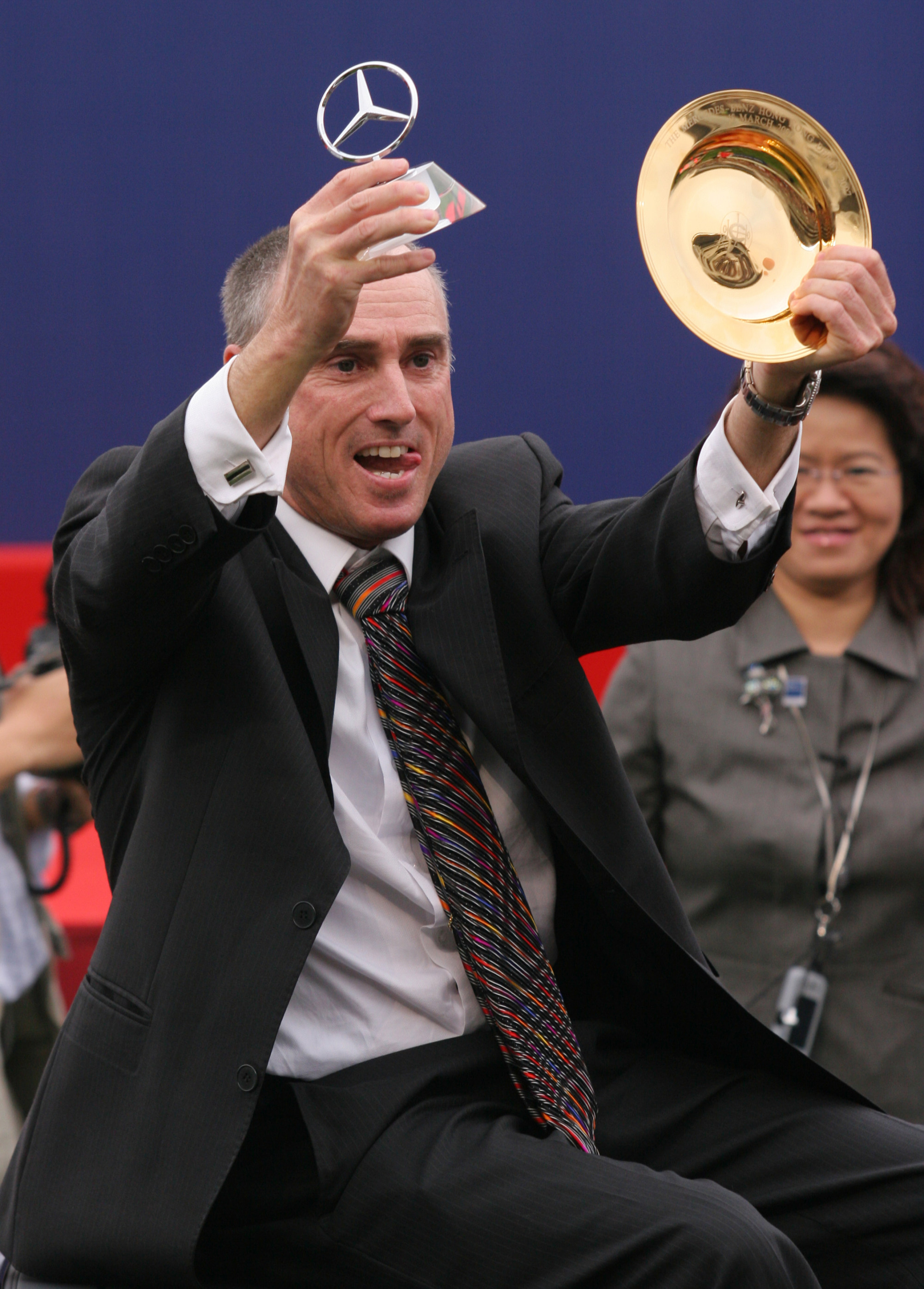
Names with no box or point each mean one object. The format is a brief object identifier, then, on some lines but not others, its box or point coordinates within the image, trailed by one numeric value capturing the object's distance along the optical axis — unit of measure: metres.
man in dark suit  6.33
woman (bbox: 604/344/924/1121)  7.24
